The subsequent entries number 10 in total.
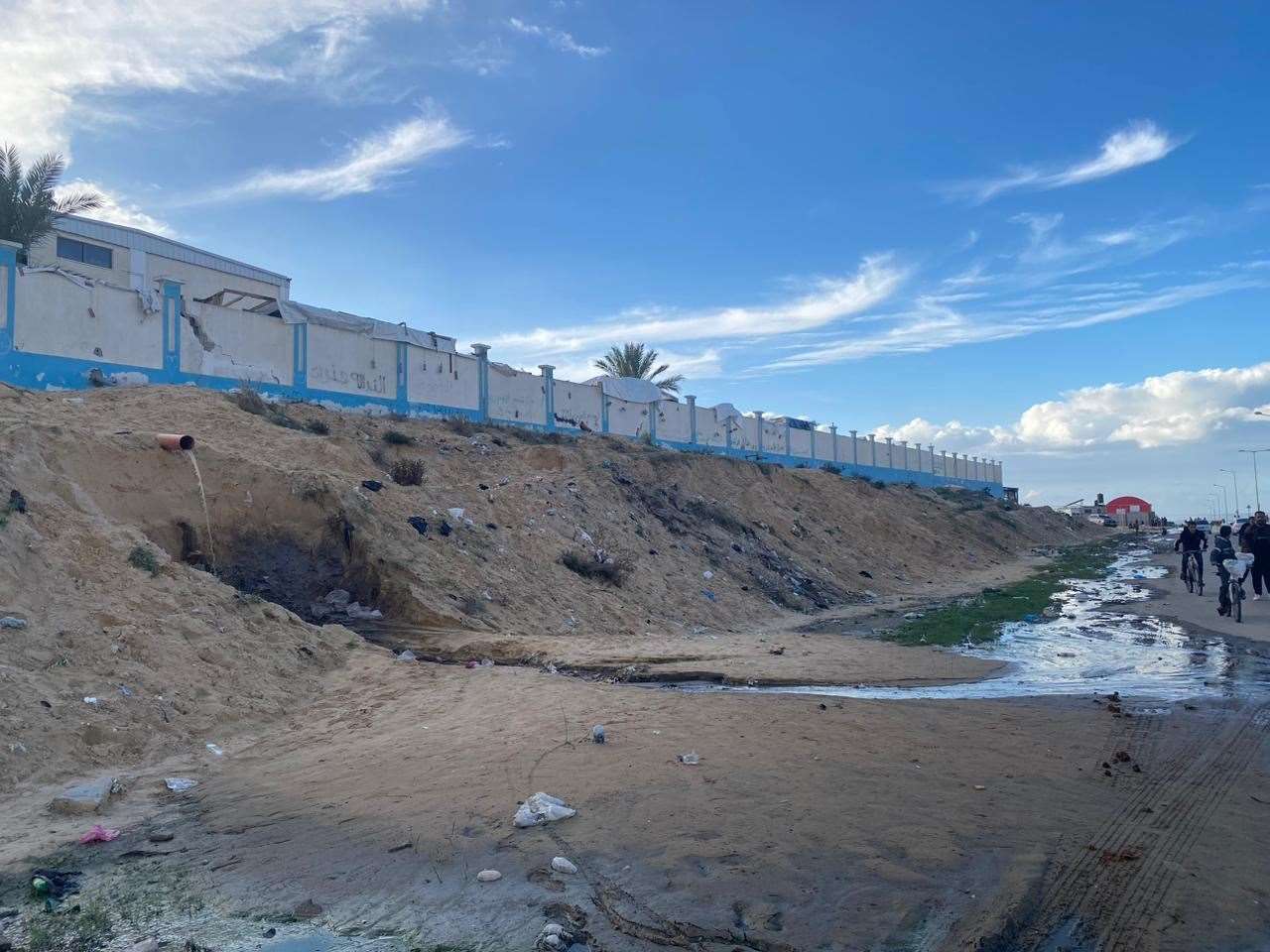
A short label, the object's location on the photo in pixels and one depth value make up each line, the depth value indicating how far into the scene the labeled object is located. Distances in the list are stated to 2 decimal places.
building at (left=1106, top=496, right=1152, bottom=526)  86.69
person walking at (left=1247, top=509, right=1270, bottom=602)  16.44
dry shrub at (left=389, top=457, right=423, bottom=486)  19.14
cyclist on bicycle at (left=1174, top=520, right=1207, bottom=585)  19.11
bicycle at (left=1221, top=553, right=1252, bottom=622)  14.38
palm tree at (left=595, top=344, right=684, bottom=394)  42.31
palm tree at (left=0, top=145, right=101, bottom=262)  24.75
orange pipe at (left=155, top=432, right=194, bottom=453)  13.76
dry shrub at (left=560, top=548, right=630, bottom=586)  17.84
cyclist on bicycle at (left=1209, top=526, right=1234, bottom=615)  14.78
